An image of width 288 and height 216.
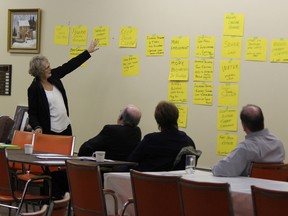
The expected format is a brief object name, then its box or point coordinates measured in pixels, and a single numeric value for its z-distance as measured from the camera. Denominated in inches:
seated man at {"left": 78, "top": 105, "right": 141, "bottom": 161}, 285.9
